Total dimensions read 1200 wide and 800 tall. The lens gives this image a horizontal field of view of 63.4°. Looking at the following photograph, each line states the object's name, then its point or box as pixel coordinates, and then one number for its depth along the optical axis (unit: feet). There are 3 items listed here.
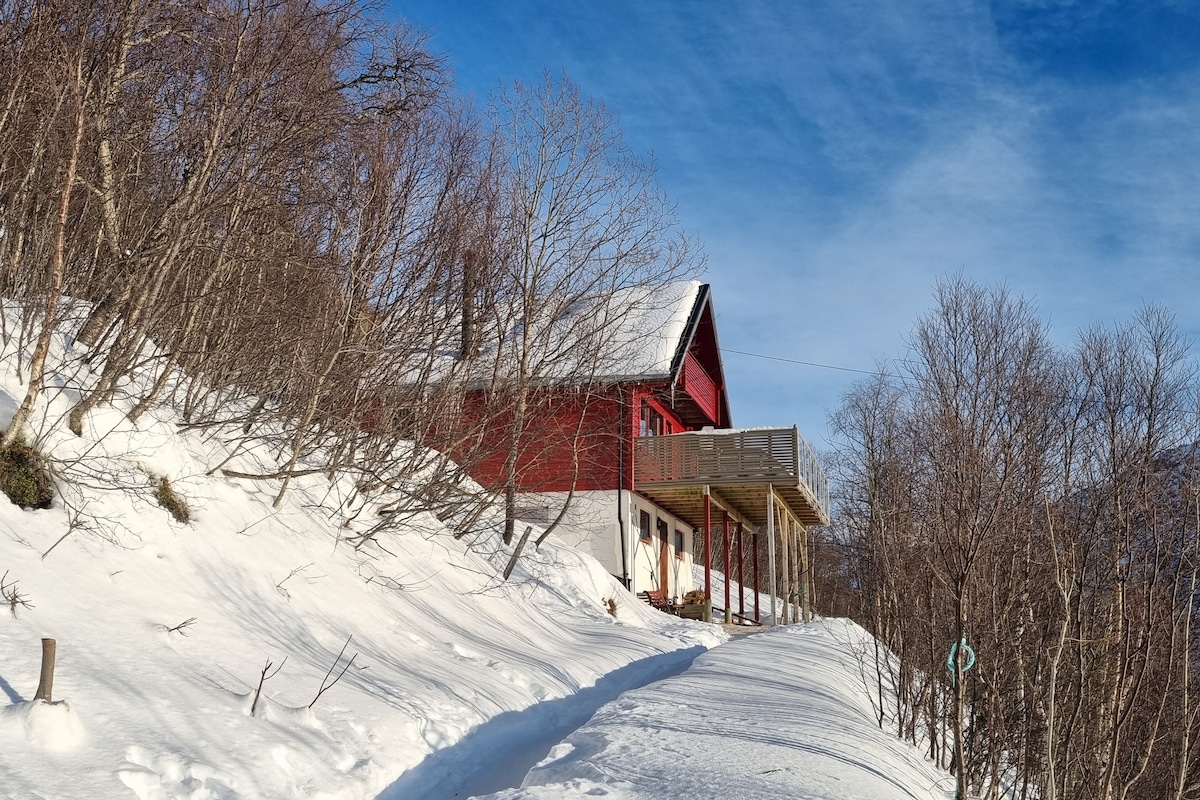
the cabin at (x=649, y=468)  72.64
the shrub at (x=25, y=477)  21.88
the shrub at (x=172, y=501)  26.16
